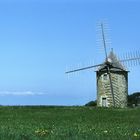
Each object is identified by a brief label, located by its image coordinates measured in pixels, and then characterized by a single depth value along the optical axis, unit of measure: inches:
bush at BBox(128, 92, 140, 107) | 3508.4
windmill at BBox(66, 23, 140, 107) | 2787.9
